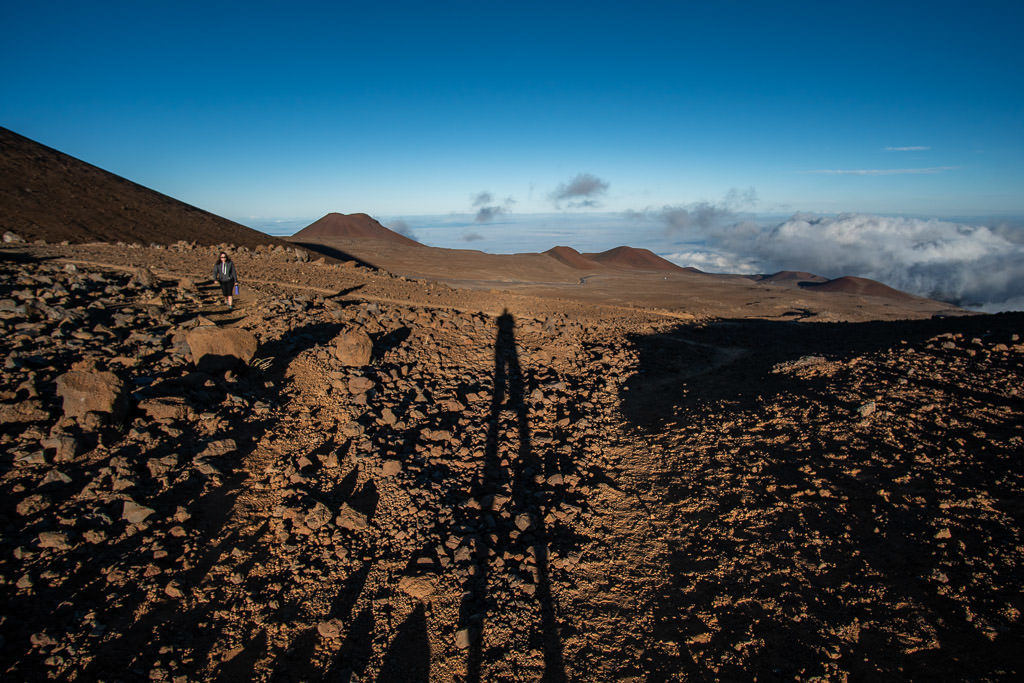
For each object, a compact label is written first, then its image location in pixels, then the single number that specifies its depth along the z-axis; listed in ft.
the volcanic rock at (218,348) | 18.29
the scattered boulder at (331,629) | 9.57
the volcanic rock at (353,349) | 21.48
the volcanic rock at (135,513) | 10.62
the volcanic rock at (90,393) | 12.98
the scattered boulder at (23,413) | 12.41
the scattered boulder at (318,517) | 12.14
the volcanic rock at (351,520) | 12.40
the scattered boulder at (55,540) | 9.41
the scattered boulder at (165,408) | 14.25
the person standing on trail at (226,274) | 27.89
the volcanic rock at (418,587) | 10.89
